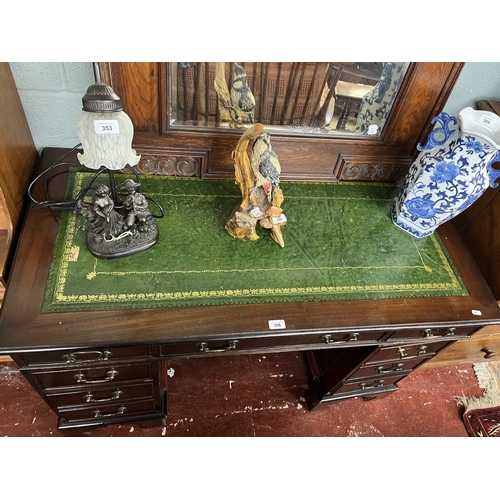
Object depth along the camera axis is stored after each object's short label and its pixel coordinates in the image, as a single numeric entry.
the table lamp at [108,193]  0.94
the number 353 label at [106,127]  0.95
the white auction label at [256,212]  1.20
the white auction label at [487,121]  1.17
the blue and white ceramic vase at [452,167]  1.13
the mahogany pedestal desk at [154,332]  1.01
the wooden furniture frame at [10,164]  1.08
